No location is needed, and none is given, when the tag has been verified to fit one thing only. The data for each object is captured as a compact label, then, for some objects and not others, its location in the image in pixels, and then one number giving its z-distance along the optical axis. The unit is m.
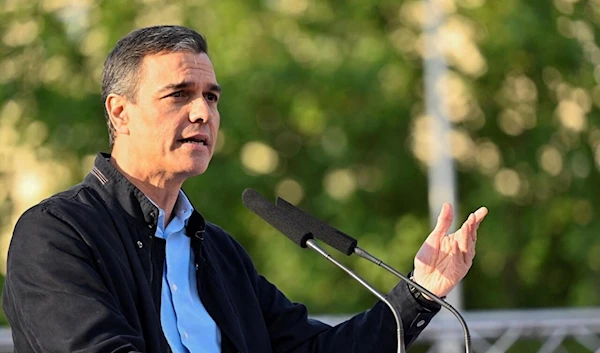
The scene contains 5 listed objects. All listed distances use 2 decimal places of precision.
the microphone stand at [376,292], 5.27
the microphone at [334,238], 5.44
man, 5.54
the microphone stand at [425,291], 5.21
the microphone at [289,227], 5.36
